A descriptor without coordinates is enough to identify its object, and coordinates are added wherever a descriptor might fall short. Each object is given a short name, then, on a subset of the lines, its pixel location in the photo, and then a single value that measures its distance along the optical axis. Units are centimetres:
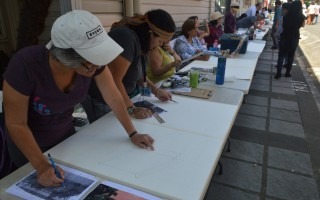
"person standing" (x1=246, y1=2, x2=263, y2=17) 909
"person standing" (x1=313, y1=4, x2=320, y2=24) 2106
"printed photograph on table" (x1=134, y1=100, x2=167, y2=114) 192
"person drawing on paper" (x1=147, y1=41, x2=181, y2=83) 268
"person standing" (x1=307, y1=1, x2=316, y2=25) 2106
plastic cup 244
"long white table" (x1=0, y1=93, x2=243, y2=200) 115
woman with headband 164
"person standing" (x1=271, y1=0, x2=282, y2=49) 846
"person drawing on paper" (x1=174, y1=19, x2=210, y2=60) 385
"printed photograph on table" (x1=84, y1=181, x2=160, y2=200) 106
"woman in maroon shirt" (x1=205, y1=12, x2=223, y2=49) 551
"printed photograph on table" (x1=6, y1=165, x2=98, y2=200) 105
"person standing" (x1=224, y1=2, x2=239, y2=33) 673
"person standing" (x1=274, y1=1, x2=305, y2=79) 513
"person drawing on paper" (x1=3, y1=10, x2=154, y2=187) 103
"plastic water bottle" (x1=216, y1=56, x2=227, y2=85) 254
